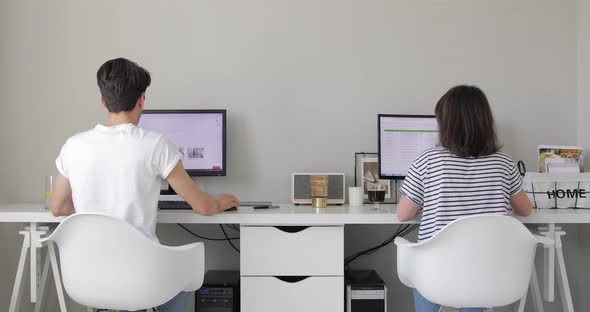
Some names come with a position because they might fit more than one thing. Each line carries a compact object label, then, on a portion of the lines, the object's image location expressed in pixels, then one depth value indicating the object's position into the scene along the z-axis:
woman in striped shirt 1.86
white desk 2.15
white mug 2.60
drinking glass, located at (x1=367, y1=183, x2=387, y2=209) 2.40
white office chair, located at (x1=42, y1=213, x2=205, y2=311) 1.60
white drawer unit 2.15
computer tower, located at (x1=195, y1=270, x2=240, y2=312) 2.39
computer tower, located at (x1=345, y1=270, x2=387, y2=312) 2.35
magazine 2.70
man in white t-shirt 1.73
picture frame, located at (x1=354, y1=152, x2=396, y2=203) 2.79
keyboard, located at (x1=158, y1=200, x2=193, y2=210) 2.37
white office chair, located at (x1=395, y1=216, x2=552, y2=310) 1.63
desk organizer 2.42
